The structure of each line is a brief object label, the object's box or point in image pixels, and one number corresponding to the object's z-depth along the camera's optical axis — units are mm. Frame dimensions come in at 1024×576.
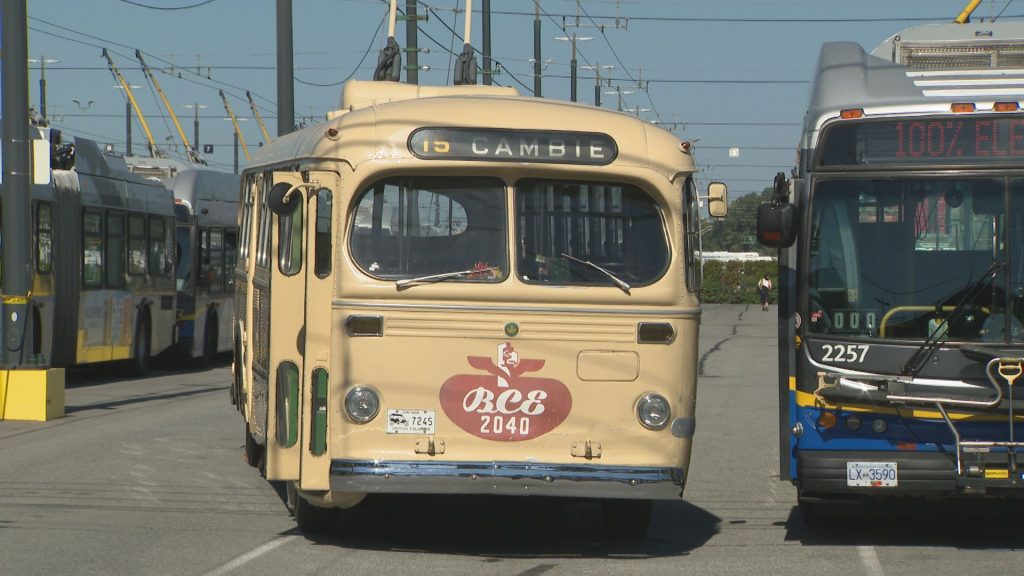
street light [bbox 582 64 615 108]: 65188
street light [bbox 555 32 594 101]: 56812
